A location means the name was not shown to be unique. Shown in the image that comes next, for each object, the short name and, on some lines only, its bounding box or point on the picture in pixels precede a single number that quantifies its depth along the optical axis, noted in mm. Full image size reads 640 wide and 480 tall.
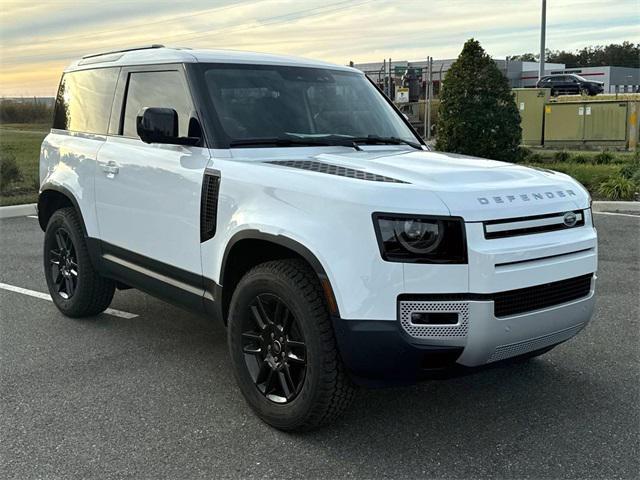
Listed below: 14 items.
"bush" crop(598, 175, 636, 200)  11430
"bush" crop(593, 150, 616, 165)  15422
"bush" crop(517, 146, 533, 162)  14961
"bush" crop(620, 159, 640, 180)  12492
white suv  3033
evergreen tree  13008
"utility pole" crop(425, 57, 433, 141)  19609
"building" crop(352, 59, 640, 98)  64275
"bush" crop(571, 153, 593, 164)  15594
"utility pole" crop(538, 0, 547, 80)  30111
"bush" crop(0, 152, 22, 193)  13570
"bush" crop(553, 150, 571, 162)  16000
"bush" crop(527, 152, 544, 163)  15499
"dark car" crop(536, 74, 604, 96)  40844
